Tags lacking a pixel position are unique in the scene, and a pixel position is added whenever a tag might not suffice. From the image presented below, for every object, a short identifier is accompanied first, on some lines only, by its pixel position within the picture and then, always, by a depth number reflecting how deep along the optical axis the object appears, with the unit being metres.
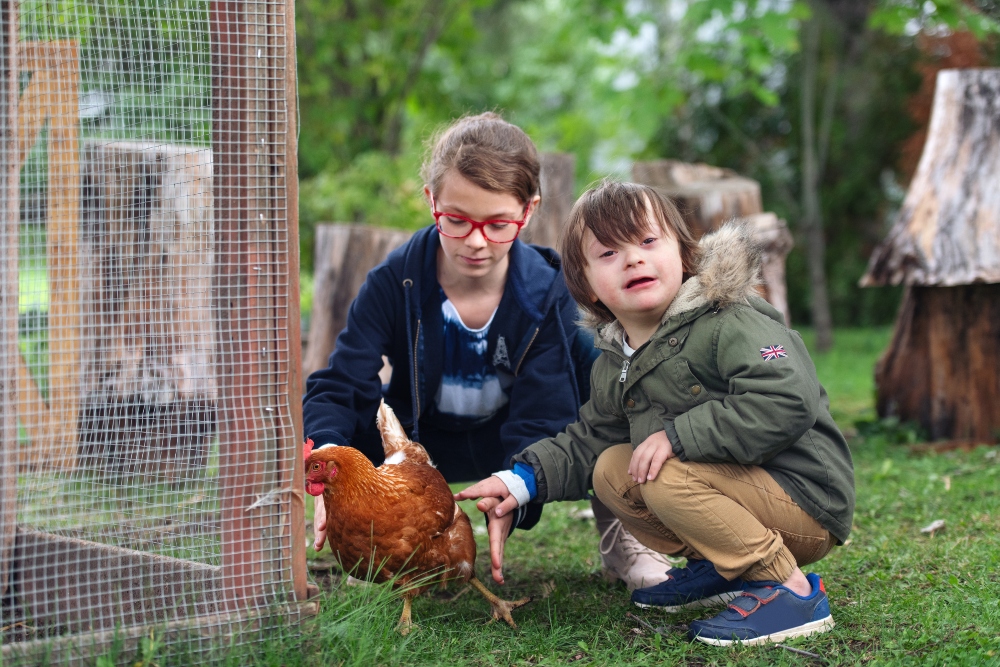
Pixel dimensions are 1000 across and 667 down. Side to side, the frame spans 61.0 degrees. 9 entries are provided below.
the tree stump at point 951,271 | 4.55
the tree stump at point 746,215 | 5.10
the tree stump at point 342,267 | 5.53
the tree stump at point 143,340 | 2.30
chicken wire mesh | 2.02
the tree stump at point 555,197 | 5.76
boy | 2.22
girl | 2.74
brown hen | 2.41
